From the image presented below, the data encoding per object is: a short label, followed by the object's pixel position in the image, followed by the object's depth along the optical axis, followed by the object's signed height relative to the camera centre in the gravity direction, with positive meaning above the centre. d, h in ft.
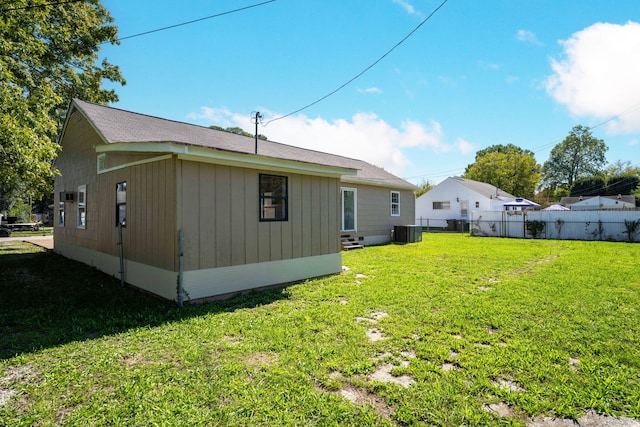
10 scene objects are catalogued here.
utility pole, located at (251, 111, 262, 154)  34.08 +10.40
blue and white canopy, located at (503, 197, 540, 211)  70.64 +2.03
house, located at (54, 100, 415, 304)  16.61 +0.23
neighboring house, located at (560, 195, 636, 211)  116.57 +3.50
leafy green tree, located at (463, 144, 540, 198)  130.21 +16.51
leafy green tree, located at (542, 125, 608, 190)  170.30 +29.15
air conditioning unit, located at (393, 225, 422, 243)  45.42 -3.01
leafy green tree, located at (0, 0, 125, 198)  23.59 +17.16
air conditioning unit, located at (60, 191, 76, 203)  30.48 +1.81
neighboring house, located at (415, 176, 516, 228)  81.15 +2.88
